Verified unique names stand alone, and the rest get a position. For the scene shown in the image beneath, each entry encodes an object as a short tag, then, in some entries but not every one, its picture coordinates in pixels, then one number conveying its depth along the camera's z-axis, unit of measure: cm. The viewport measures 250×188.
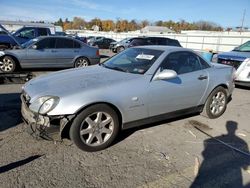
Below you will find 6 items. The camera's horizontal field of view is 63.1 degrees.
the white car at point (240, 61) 641
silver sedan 752
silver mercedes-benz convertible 278
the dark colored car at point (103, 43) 2379
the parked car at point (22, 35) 1031
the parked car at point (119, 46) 1767
